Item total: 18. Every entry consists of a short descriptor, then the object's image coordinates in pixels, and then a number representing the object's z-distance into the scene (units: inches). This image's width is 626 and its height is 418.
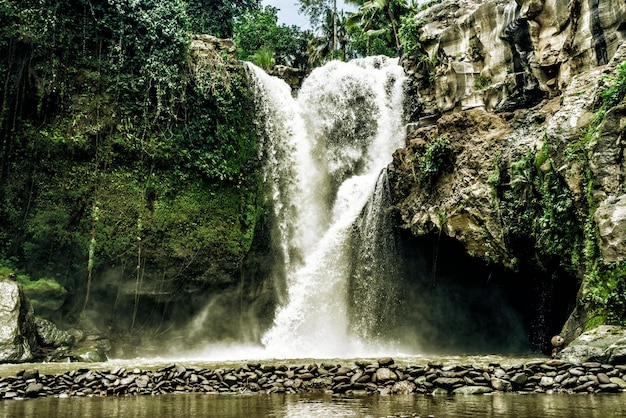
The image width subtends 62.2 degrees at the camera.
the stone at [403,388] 289.6
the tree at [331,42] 1236.5
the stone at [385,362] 324.1
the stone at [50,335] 485.4
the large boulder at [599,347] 315.6
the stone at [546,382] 291.4
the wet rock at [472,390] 281.6
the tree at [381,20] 1112.2
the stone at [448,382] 291.1
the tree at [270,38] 1125.7
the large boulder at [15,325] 426.3
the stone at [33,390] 299.6
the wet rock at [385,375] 303.3
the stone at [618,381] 279.3
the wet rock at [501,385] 288.7
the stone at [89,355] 481.7
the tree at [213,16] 912.9
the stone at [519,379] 292.7
